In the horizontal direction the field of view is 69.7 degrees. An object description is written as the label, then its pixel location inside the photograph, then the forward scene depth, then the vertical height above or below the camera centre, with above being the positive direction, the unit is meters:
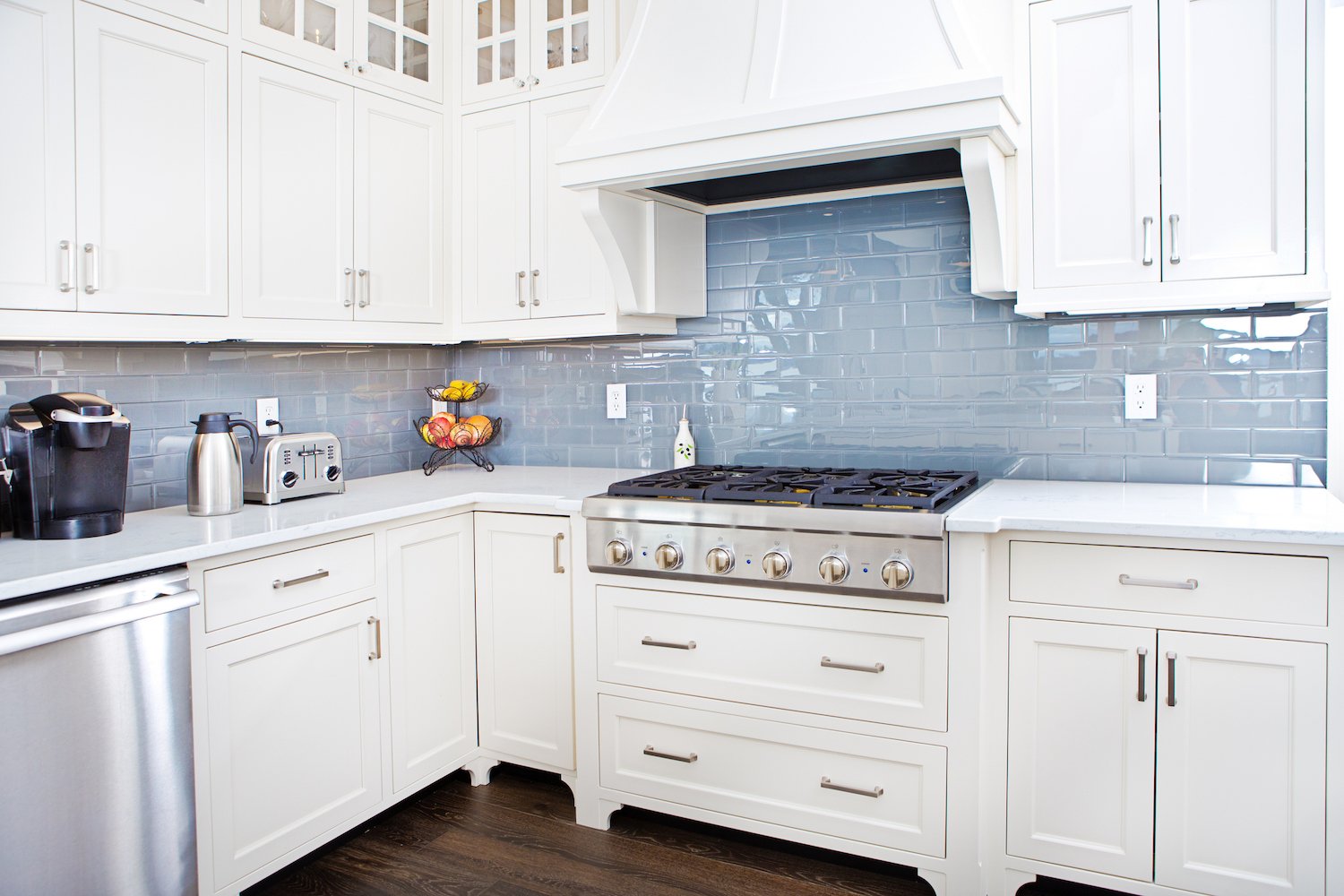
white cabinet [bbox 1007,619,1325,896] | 1.96 -0.70
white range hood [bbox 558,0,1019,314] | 2.20 +0.77
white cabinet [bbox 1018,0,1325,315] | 2.13 +0.63
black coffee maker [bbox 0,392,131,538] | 2.04 -0.07
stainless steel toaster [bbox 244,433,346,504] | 2.58 -0.10
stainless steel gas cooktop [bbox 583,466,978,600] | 2.14 -0.24
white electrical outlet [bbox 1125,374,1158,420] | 2.53 +0.08
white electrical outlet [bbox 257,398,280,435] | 2.88 +0.06
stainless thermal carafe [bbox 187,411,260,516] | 2.38 -0.09
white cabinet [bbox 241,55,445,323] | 2.56 +0.66
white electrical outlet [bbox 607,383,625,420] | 3.28 +0.10
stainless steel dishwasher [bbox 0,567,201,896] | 1.68 -0.58
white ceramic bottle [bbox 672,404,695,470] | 3.11 -0.06
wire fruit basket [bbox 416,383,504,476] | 3.26 -0.01
